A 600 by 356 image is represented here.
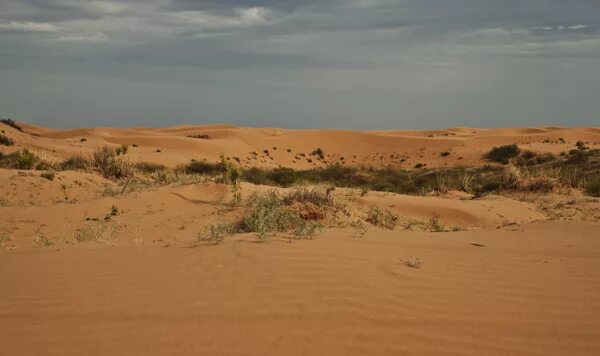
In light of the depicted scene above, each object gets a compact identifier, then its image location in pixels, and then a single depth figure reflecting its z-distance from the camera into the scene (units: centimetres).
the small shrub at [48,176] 1448
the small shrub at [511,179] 1477
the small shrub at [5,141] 2597
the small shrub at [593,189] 1382
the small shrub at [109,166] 1761
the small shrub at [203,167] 2646
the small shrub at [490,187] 1539
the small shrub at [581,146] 3037
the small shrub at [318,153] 4328
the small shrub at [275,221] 626
